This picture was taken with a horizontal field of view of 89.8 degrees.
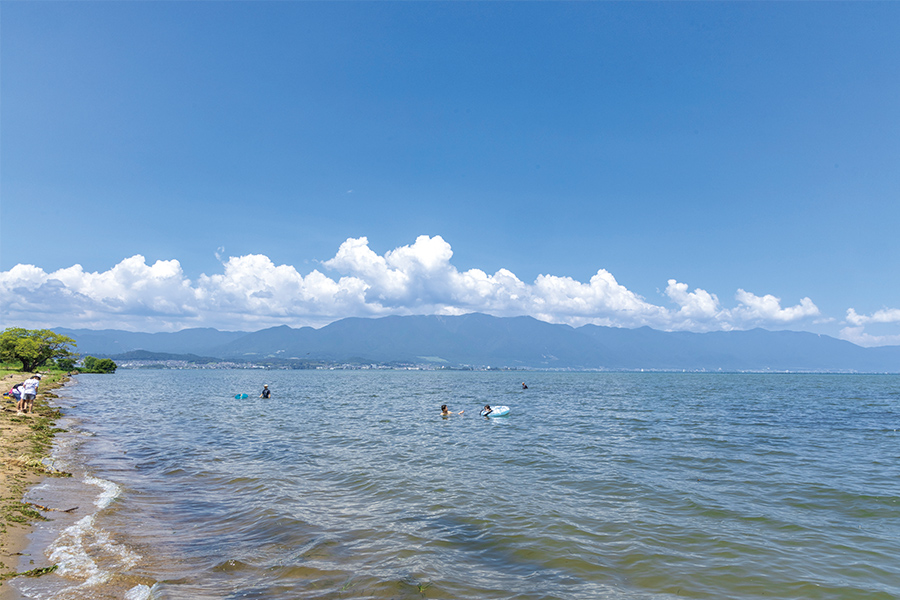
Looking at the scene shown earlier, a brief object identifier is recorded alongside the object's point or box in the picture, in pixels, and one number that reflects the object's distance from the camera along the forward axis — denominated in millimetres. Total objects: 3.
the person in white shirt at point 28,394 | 32562
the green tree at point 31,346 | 93438
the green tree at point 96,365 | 170000
